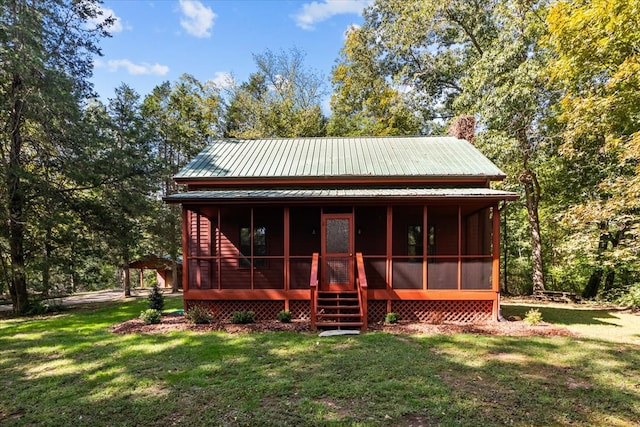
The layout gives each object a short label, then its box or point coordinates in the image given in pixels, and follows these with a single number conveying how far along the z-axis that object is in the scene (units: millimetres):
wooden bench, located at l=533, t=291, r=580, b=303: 14954
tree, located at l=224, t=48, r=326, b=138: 27469
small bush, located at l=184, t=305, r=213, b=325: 9164
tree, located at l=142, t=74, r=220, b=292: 21736
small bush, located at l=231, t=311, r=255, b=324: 9156
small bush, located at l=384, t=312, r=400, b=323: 9219
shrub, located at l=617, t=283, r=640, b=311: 12304
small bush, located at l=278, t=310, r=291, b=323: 9258
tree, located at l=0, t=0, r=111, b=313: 11273
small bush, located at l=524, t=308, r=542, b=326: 9062
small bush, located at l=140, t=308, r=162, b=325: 9422
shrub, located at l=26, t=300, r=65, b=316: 12641
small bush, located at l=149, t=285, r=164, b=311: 10523
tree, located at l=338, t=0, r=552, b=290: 14500
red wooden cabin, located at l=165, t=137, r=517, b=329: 9633
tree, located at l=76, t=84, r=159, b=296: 13500
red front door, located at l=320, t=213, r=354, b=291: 10250
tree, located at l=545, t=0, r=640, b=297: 9578
